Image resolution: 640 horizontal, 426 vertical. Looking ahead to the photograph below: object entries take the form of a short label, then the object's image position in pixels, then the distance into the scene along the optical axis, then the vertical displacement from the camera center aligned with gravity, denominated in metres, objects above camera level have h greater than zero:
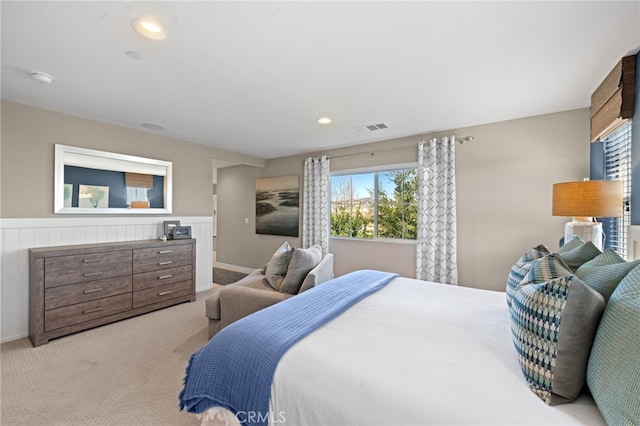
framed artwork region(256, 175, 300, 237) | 5.26 +0.15
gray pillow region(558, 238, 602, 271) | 1.47 -0.23
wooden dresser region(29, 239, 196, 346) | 2.64 -0.80
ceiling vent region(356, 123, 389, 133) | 3.53 +1.15
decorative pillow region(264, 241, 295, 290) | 2.85 -0.61
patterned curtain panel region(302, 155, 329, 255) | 4.79 +0.18
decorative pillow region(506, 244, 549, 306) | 1.60 -0.34
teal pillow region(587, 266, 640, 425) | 0.71 -0.42
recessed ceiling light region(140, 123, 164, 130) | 3.50 +1.15
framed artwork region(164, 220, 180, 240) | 3.87 -0.22
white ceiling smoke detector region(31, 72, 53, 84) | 2.20 +1.13
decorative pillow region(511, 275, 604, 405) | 0.91 -0.44
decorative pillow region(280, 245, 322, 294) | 2.68 -0.57
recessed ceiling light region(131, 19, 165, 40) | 1.61 +1.14
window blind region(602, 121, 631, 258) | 2.21 +0.39
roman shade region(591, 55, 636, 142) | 1.93 +0.91
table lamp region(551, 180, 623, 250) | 2.00 +0.08
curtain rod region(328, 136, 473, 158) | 3.55 +0.99
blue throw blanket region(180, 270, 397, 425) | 1.13 -0.68
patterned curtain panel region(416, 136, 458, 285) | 3.59 +0.02
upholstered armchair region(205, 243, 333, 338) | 2.54 -0.76
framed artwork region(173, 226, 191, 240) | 3.88 -0.28
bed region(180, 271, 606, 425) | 0.88 -0.62
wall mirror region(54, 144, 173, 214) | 3.13 +0.39
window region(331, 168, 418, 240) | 4.20 +0.14
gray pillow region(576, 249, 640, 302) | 1.01 -0.24
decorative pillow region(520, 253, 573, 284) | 1.15 -0.25
